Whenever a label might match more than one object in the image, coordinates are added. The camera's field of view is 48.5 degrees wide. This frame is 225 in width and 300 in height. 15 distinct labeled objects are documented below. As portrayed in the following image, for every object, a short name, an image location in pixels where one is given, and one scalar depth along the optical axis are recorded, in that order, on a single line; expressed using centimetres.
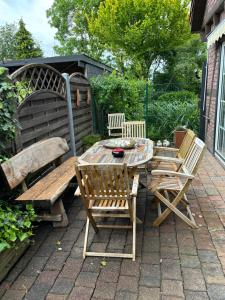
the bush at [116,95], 724
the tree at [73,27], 2133
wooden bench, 279
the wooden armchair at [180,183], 284
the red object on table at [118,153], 328
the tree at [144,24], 1378
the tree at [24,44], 1950
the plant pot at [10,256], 225
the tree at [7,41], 2305
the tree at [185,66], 1467
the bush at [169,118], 768
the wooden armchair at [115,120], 742
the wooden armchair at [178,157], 339
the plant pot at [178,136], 652
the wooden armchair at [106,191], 233
